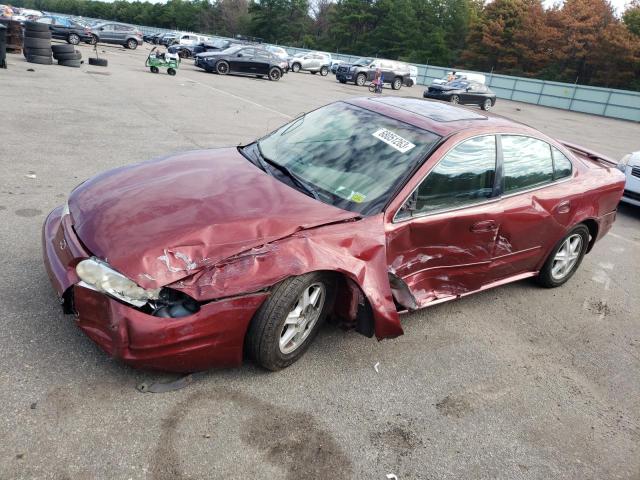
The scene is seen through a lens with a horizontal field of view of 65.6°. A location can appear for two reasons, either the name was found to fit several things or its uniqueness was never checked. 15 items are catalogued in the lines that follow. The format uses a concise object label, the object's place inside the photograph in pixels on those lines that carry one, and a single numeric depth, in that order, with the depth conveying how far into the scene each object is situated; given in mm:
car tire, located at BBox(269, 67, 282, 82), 25094
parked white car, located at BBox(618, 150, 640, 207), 8148
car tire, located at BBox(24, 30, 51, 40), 16016
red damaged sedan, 2533
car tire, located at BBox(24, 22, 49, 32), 16125
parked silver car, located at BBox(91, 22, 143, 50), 32228
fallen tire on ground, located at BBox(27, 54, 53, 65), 16406
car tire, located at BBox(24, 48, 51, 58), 16312
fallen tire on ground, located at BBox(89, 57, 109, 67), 18406
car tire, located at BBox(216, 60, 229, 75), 23695
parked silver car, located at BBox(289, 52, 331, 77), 37375
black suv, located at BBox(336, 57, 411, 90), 29984
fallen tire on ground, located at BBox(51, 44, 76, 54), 16766
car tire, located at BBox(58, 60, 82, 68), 17047
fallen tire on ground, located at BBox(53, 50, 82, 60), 16906
